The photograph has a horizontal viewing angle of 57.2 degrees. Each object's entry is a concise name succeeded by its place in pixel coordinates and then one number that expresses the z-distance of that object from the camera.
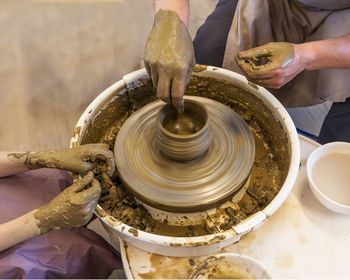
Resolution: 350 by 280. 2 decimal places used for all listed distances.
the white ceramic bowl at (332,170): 1.22
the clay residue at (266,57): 1.22
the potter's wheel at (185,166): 1.17
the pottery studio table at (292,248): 1.08
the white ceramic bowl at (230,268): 1.05
